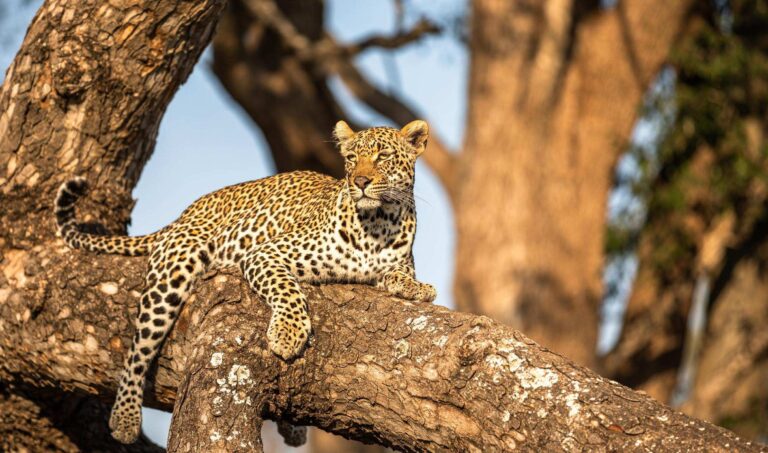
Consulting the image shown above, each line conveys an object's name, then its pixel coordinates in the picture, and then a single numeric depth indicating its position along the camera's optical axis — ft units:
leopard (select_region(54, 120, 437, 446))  44.52
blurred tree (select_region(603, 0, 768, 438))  119.85
